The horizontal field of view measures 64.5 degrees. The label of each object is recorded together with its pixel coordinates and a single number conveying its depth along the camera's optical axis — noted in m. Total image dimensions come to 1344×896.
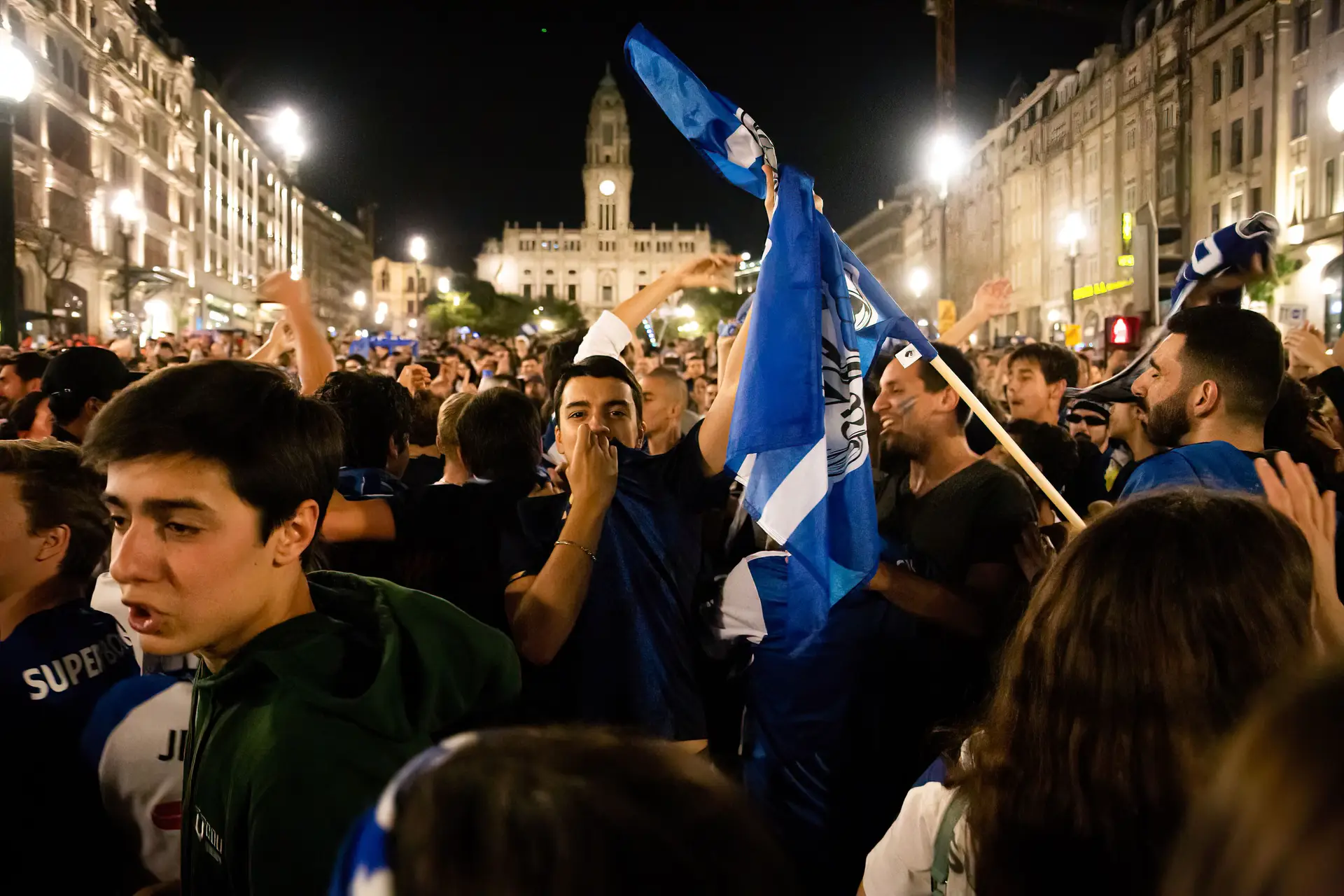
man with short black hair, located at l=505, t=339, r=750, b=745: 2.79
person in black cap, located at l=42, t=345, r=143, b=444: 4.94
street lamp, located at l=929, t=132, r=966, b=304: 17.03
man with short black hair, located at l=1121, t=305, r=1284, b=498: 3.16
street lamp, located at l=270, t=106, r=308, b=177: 12.27
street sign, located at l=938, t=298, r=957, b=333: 12.70
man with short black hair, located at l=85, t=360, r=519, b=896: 1.46
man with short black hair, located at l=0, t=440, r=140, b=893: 2.09
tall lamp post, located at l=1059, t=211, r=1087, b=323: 26.19
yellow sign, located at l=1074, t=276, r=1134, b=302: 44.28
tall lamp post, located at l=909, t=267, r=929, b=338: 25.82
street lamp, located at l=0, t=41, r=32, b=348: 7.76
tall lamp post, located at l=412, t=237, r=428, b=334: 36.12
